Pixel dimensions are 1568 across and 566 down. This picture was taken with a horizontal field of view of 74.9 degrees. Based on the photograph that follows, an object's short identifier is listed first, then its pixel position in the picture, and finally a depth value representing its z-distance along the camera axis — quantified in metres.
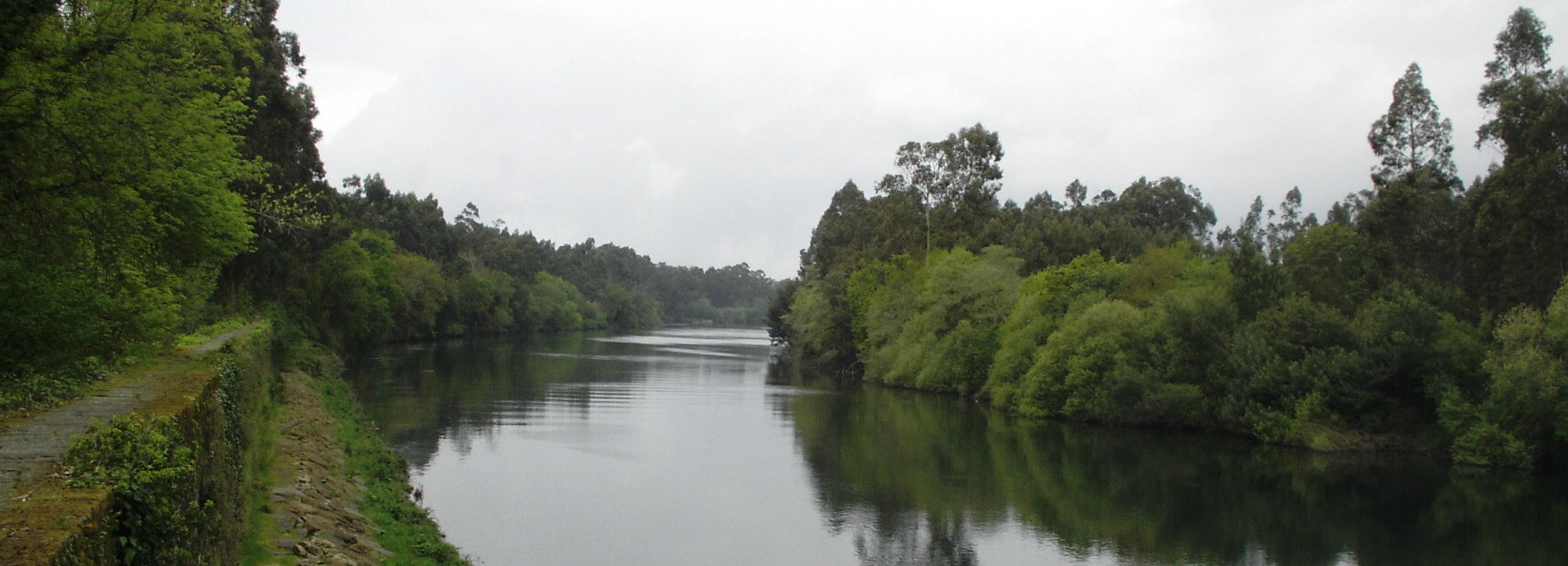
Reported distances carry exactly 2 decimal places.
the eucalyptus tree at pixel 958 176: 75.06
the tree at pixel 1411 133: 47.19
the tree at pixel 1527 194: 37.16
